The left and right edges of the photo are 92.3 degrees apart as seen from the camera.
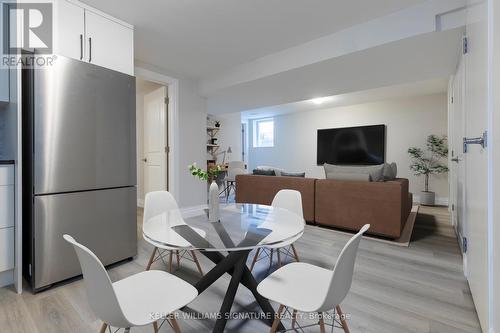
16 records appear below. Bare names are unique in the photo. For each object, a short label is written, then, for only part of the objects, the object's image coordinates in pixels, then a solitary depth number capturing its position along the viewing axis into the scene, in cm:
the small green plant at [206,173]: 163
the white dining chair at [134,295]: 85
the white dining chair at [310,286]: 95
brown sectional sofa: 287
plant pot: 524
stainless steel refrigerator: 178
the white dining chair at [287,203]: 212
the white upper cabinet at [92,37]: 203
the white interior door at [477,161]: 127
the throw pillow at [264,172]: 417
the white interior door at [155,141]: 395
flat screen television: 609
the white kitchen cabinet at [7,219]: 179
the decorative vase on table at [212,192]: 164
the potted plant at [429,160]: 526
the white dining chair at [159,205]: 195
